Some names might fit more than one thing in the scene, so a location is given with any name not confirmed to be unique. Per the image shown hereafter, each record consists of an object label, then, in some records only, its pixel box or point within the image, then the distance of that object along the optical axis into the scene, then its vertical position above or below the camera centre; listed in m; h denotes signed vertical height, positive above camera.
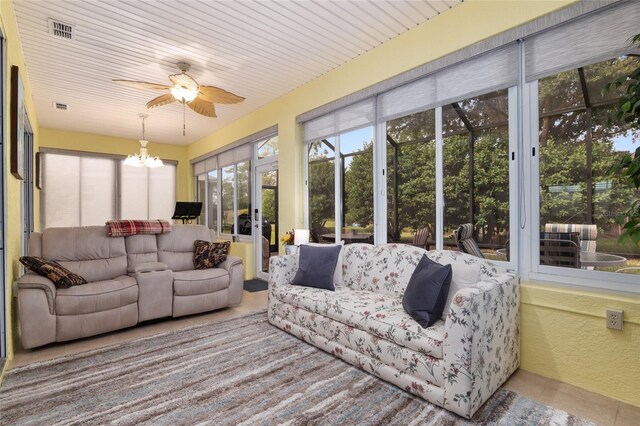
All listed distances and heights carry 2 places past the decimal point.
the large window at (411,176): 3.05 +0.36
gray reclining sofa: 2.77 -0.71
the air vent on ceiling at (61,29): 2.90 +1.69
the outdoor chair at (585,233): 2.20 -0.15
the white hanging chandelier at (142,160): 5.55 +0.93
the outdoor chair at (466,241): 2.64 -0.24
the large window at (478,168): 2.57 +0.37
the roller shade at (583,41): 1.97 +1.12
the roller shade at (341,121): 3.59 +1.11
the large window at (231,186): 5.64 +0.55
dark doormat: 4.91 -1.14
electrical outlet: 1.94 -0.64
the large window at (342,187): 3.69 +0.32
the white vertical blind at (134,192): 7.08 +0.47
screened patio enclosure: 2.14 +0.39
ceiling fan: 3.22 +1.30
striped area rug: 1.82 -1.14
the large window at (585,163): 2.09 +0.34
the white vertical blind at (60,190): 6.26 +0.48
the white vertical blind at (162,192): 7.50 +0.51
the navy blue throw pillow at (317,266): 3.11 -0.52
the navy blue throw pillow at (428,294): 2.12 -0.56
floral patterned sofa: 1.81 -0.77
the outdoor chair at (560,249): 2.24 -0.26
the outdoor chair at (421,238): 3.10 -0.24
